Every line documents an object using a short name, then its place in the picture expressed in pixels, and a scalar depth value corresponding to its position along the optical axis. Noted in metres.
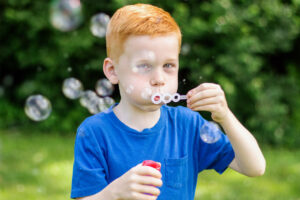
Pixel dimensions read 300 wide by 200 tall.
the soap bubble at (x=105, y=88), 2.20
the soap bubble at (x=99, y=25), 2.34
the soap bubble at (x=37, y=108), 2.28
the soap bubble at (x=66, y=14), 2.59
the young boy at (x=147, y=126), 1.42
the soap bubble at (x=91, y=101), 1.99
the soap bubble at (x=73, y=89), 2.32
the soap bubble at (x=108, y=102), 1.91
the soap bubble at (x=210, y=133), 1.61
